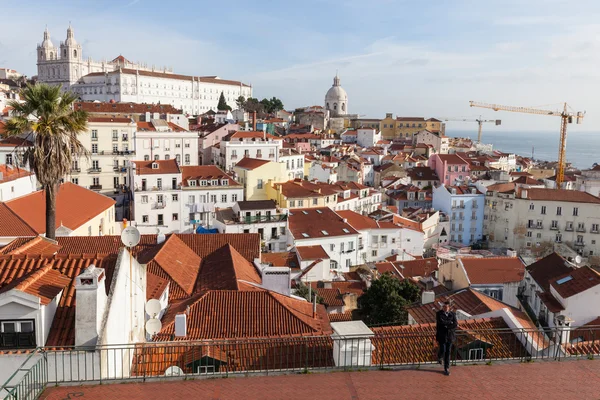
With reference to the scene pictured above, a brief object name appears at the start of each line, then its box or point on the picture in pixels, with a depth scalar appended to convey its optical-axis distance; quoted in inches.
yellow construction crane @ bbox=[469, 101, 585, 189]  3247.5
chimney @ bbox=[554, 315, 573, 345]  642.7
